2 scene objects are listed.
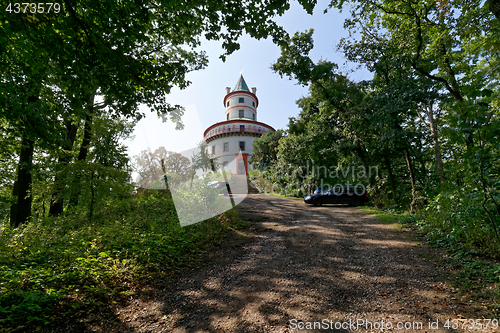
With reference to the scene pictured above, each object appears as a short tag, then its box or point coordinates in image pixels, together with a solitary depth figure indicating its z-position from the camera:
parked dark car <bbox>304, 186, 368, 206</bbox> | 14.80
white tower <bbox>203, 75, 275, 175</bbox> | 37.45
